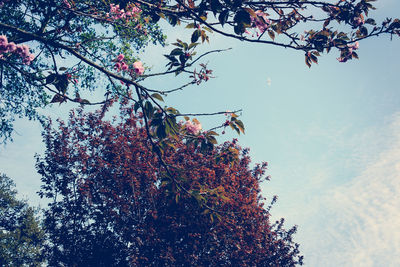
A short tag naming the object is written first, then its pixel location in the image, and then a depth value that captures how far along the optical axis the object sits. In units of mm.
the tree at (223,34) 2582
